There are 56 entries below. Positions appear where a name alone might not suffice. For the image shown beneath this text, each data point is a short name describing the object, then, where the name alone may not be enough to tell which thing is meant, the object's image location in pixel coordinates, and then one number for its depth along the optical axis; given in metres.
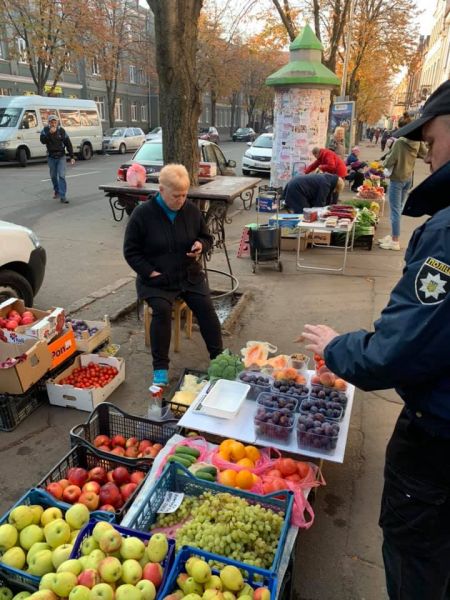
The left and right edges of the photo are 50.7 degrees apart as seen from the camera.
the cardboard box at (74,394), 3.76
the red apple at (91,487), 2.57
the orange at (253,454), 2.80
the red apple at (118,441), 3.09
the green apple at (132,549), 1.94
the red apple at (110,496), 2.53
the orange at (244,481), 2.53
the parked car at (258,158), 17.20
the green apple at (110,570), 1.82
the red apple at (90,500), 2.47
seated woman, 4.00
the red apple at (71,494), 2.52
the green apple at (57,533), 2.11
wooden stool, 4.70
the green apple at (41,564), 1.96
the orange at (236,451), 2.79
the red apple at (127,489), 2.61
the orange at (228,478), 2.54
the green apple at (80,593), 1.72
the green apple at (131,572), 1.85
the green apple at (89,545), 1.96
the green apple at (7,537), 2.11
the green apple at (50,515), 2.24
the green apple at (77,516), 2.22
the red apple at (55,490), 2.53
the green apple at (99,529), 1.97
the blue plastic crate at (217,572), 1.87
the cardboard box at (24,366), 3.50
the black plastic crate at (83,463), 2.69
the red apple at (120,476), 2.71
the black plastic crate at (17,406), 3.54
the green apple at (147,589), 1.80
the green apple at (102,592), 1.71
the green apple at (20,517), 2.19
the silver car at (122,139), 26.98
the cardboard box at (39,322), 3.72
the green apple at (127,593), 1.75
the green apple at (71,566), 1.85
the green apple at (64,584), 1.79
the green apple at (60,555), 1.96
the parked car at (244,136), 46.03
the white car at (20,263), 4.57
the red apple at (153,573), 1.89
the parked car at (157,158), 9.90
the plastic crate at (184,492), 2.30
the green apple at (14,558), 2.02
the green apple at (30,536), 2.13
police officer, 1.45
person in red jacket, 9.52
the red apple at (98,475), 2.71
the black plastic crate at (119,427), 3.09
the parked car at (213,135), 30.56
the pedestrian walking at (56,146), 11.48
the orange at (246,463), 2.71
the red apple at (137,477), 2.71
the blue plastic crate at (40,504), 1.96
